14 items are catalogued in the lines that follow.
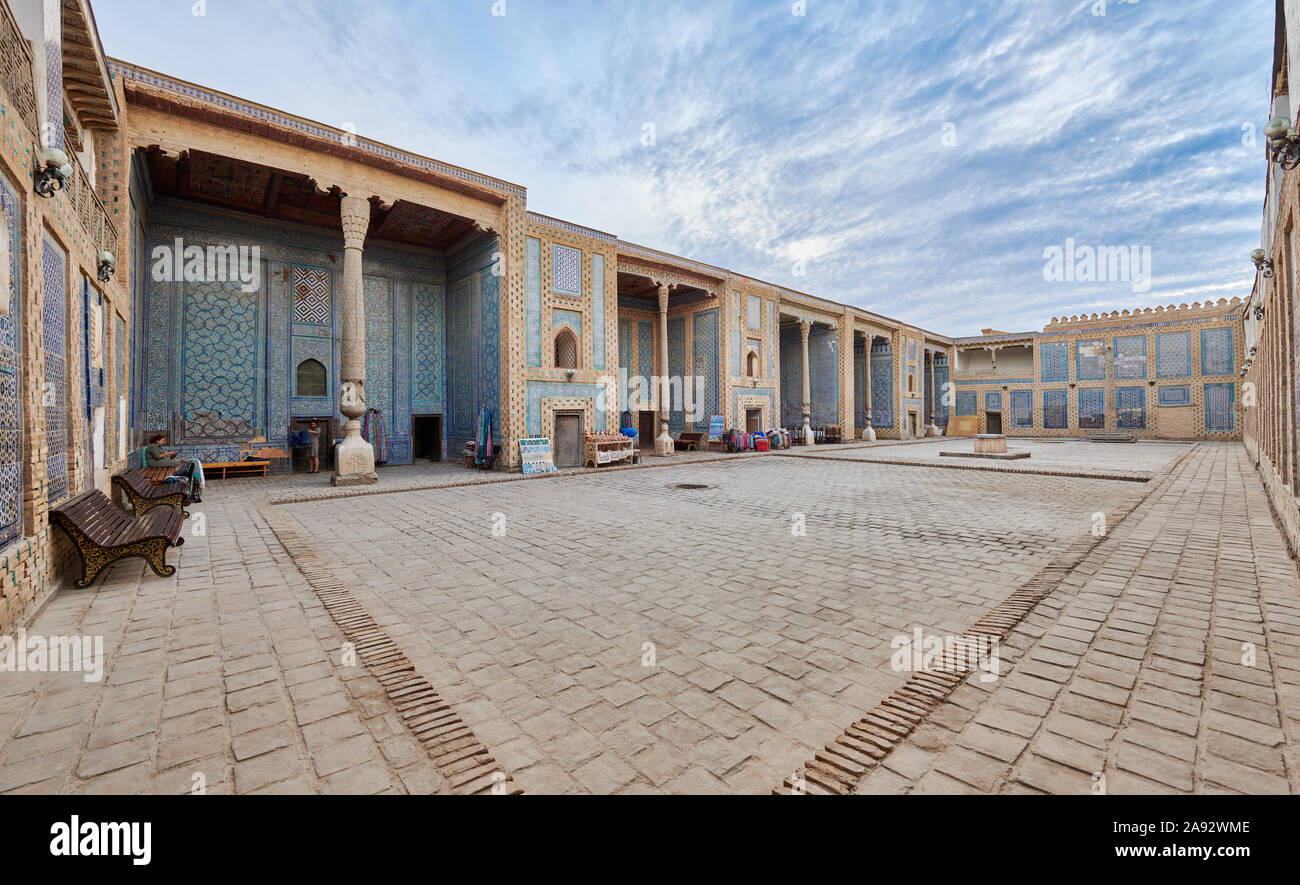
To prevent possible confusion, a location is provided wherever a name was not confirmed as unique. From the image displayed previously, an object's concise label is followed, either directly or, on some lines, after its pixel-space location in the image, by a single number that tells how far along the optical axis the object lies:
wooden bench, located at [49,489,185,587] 4.35
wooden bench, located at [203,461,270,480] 12.58
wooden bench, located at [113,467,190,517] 6.85
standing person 13.76
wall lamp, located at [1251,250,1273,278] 7.45
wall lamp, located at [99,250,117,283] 6.76
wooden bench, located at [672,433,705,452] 20.49
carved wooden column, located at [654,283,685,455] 18.66
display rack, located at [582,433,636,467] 14.69
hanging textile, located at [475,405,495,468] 13.90
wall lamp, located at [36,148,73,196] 4.24
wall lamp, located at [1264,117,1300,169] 4.27
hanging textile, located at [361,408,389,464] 15.12
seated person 9.07
